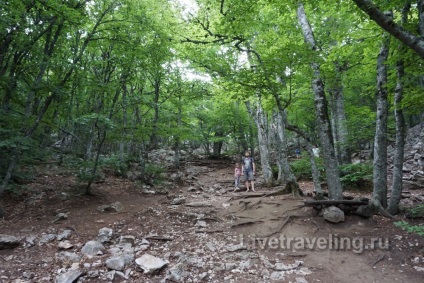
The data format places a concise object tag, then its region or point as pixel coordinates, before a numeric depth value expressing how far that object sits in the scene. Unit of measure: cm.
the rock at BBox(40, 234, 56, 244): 521
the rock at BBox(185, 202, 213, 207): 880
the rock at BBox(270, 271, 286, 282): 425
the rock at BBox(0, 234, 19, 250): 476
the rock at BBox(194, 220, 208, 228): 680
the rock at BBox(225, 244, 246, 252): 536
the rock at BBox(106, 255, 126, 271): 434
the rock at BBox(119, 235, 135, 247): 540
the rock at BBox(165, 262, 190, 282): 414
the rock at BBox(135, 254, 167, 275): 431
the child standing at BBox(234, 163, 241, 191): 1257
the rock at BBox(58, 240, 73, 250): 501
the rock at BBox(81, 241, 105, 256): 488
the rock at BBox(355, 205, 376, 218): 615
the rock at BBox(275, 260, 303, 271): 457
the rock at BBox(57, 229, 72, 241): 542
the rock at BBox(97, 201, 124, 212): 750
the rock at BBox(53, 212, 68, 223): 634
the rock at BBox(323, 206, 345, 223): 617
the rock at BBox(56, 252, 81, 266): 450
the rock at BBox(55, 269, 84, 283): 386
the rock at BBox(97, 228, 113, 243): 549
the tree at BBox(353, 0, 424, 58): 343
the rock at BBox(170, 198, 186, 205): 901
